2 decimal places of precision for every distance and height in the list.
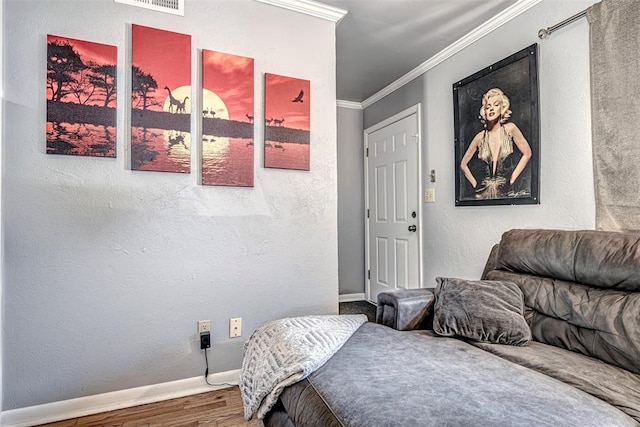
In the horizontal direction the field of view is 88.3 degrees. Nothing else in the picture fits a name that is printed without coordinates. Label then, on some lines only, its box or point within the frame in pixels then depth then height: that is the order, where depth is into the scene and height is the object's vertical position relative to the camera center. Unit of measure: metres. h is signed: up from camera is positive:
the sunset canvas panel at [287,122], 2.08 +0.62
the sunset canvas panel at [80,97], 1.64 +0.62
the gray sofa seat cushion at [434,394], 0.84 -0.51
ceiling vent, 1.79 +1.19
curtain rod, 1.82 +1.11
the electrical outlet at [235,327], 1.98 -0.66
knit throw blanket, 1.13 -0.50
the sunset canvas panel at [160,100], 1.78 +0.66
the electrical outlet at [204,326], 1.91 -0.62
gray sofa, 0.89 -0.51
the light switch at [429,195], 2.94 +0.20
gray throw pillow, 1.46 -0.44
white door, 3.17 +0.14
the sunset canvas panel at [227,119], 1.93 +0.59
